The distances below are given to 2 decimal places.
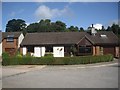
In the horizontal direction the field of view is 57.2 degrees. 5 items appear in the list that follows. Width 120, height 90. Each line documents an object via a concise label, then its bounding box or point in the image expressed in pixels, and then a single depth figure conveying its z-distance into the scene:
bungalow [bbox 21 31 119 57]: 20.81
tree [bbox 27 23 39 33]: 41.82
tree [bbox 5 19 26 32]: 53.67
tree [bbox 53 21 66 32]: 41.75
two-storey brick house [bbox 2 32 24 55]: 21.85
